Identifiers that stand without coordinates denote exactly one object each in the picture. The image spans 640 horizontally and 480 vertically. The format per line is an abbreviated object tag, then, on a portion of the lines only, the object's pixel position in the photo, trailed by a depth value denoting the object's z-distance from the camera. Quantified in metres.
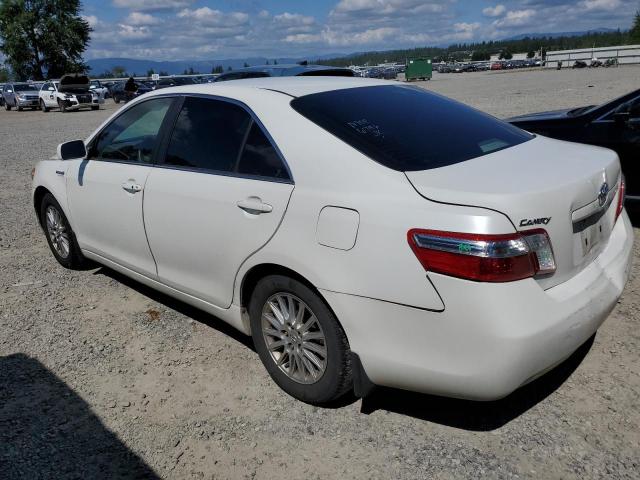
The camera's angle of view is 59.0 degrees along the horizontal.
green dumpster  61.49
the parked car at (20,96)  34.34
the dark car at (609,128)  5.30
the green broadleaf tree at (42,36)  57.53
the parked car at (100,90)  36.65
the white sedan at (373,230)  2.29
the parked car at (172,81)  38.05
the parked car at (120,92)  34.28
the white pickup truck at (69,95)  31.03
